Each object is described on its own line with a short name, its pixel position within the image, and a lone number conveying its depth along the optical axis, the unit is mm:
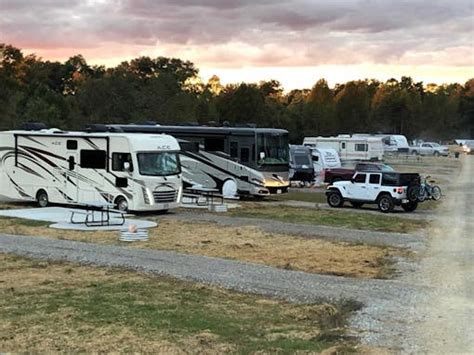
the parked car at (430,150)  82812
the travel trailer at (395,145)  79000
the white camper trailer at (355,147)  54656
